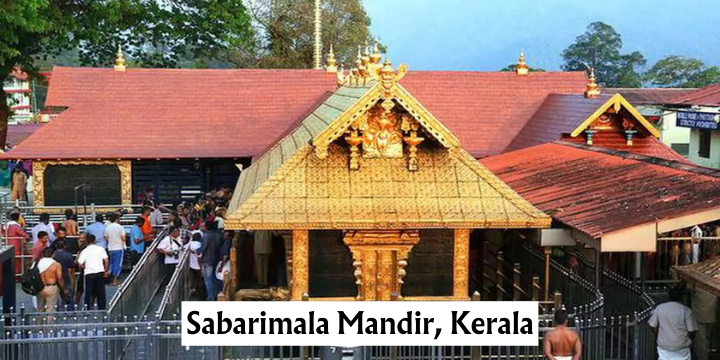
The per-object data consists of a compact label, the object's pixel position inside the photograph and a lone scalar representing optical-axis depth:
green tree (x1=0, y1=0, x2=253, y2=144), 29.86
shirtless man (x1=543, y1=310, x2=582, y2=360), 9.05
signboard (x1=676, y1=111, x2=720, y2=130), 31.50
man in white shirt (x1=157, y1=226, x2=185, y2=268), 15.55
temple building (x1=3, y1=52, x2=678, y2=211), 21.86
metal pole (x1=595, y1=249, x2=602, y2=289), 10.88
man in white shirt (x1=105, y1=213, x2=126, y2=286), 15.27
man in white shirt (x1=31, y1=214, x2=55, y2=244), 15.91
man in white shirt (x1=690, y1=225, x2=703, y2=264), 13.24
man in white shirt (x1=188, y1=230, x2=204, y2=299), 14.97
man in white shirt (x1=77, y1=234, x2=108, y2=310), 13.05
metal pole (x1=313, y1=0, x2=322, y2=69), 34.52
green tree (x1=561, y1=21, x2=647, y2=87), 98.88
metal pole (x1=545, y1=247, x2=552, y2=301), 11.86
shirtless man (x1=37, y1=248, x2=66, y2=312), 12.32
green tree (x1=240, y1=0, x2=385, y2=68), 44.72
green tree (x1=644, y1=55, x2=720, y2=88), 71.49
